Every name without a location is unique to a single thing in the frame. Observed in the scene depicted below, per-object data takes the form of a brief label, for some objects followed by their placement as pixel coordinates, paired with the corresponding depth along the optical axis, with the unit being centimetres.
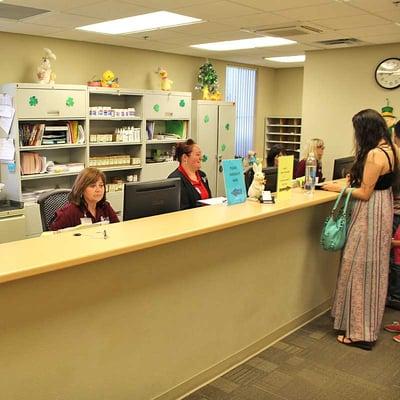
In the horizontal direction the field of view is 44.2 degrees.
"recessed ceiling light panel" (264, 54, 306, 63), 747
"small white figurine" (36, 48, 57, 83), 524
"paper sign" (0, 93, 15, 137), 492
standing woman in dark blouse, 358
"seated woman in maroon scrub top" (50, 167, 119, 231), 297
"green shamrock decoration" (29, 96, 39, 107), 500
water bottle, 354
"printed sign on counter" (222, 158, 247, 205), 296
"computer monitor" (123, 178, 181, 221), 270
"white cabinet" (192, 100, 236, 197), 693
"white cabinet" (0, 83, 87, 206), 498
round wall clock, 595
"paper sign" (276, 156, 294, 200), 329
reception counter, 193
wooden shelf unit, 876
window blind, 831
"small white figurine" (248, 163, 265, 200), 318
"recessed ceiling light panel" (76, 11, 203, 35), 452
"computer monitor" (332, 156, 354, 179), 432
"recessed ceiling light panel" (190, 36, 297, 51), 579
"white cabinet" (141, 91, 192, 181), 632
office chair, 331
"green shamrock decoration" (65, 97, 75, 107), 532
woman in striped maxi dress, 304
